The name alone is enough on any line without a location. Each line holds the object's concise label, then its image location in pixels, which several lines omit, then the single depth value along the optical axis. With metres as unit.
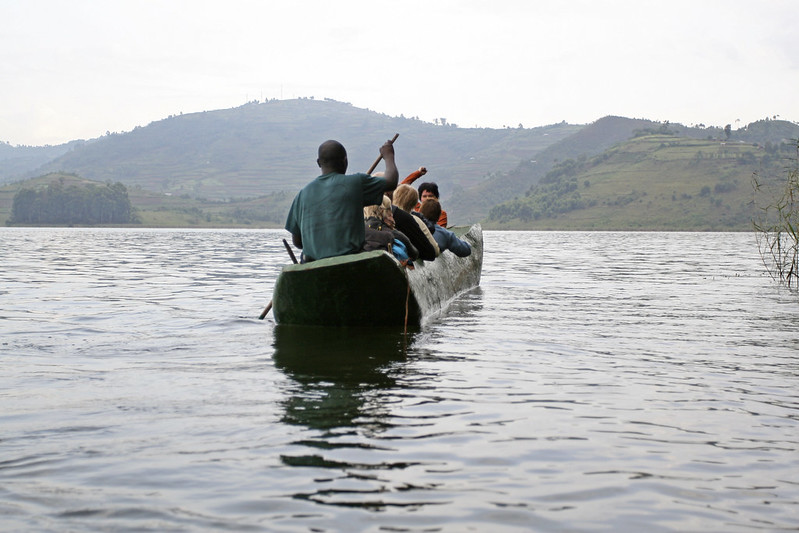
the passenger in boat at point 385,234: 10.09
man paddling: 8.92
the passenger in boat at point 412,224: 10.85
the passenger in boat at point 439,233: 12.84
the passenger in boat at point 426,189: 12.88
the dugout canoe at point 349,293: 8.73
